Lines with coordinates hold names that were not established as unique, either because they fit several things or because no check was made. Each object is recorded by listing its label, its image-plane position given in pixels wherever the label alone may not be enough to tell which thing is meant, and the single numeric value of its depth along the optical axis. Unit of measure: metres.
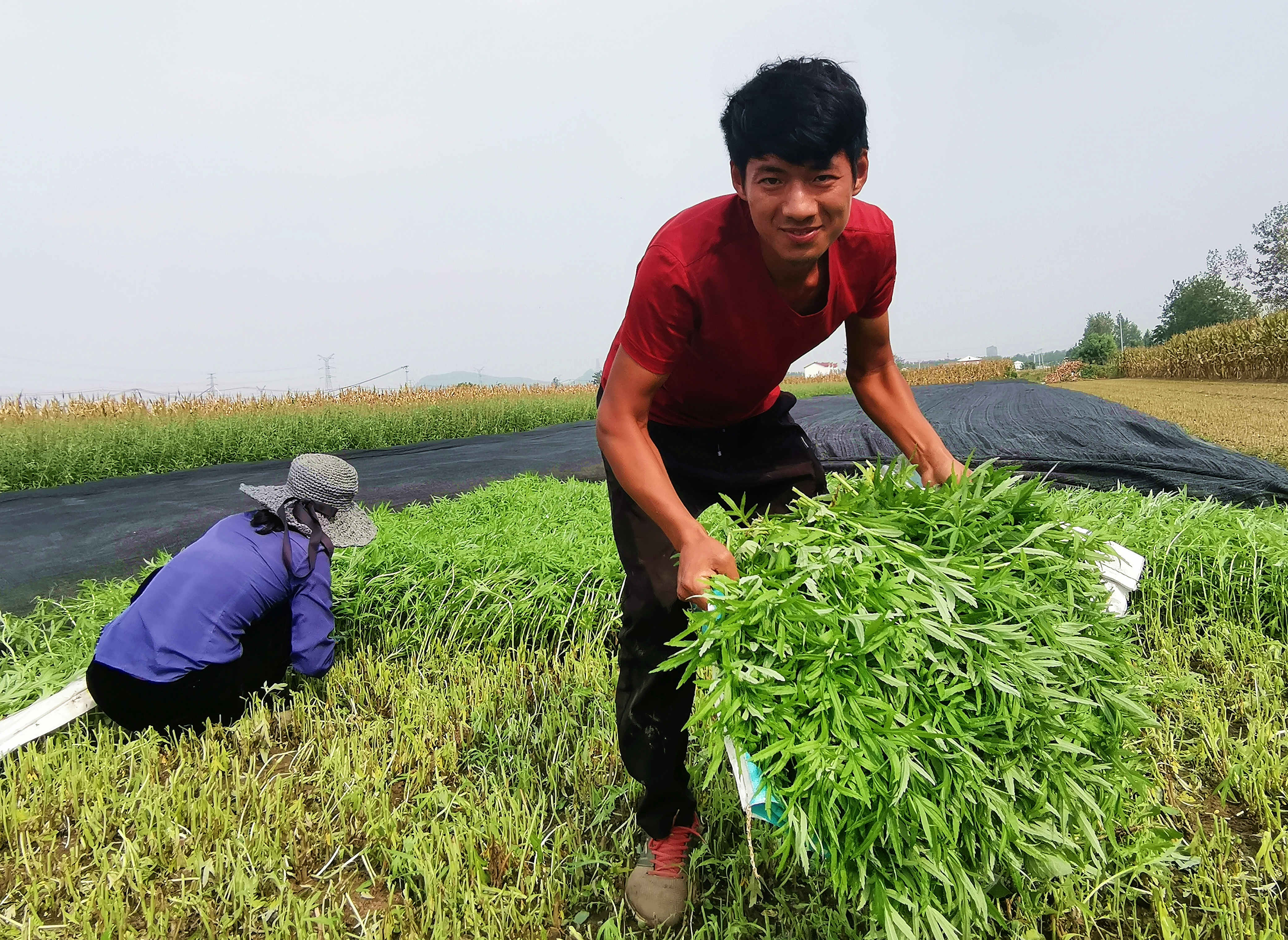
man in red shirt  1.42
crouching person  2.46
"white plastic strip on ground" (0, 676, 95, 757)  2.35
